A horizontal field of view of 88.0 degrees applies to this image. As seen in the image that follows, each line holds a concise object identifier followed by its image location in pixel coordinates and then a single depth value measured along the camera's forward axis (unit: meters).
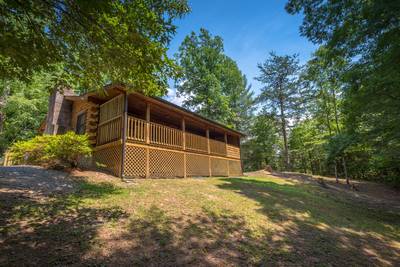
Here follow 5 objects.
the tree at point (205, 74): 24.80
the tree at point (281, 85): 25.84
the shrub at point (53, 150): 7.98
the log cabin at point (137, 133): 9.53
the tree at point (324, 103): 22.00
